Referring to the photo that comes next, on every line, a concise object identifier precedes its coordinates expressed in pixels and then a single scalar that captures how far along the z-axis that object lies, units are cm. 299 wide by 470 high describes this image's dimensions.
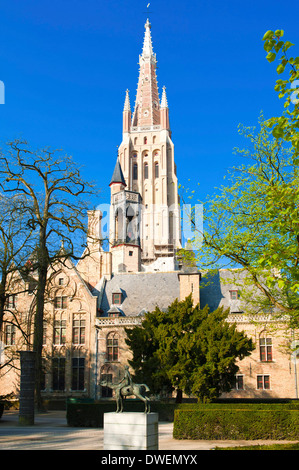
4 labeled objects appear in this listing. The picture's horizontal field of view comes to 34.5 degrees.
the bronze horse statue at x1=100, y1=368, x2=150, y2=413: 1571
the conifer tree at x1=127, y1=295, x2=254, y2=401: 2938
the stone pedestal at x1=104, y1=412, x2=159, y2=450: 1427
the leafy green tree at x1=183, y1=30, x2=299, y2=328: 1571
